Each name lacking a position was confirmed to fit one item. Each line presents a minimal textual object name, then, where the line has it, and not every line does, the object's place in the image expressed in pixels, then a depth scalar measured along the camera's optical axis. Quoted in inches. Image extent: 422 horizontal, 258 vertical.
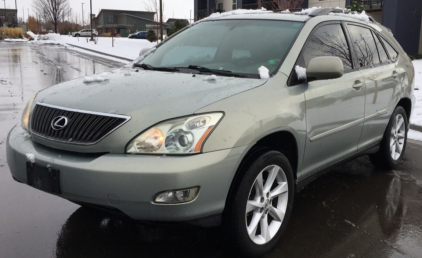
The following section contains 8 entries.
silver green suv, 102.3
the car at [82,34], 2802.7
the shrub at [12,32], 2834.6
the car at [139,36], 2316.7
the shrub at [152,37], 1577.5
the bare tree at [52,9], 2849.4
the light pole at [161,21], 958.1
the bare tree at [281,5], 952.3
